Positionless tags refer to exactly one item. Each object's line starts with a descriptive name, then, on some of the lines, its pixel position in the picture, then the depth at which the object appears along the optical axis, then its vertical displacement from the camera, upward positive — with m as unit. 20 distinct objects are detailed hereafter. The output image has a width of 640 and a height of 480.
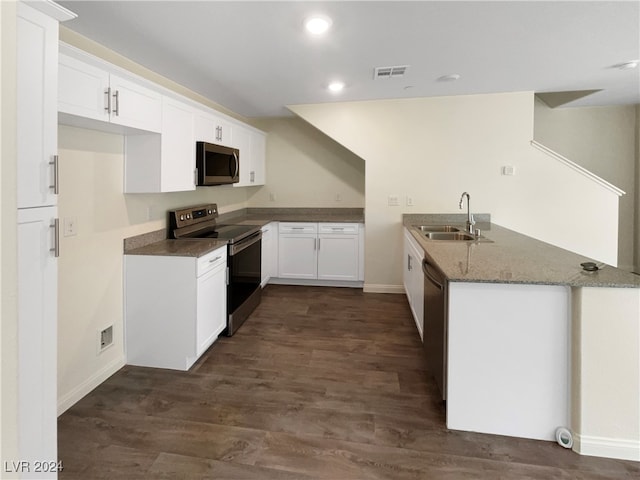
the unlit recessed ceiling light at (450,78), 3.30 +1.43
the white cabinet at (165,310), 2.63 -0.61
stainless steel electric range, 3.26 -0.19
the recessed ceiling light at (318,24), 2.16 +1.27
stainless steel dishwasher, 2.05 -0.58
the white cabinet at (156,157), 2.68 +0.53
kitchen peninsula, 1.78 -0.63
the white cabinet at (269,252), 4.54 -0.31
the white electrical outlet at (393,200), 4.40 +0.36
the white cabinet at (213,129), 3.28 +0.98
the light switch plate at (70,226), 2.16 +0.01
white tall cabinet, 1.23 -0.01
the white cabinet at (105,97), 1.87 +0.77
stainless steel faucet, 3.51 +0.06
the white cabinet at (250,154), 4.32 +0.97
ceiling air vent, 3.08 +1.39
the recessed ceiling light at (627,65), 3.01 +1.42
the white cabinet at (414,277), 2.97 -0.45
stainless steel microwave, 3.25 +0.64
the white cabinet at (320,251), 4.66 -0.29
